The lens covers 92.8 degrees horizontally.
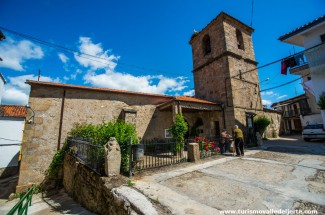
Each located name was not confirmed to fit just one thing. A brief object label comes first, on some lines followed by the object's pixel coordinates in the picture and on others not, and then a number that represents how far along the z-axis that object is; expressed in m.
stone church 7.86
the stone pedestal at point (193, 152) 6.78
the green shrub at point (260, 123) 12.72
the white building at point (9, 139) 12.70
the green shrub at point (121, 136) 5.10
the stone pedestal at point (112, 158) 4.43
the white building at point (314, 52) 11.50
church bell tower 12.12
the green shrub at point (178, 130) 7.99
